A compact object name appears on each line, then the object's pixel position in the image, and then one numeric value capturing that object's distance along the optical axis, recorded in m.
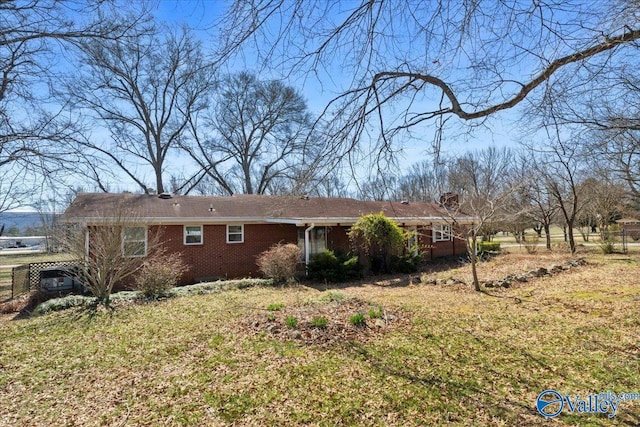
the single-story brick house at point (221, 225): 13.05
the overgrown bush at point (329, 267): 13.54
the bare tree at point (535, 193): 20.80
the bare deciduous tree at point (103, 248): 9.34
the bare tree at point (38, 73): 5.35
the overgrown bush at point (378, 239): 14.16
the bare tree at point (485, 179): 11.02
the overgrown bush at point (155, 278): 10.34
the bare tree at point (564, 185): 20.06
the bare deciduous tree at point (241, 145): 27.02
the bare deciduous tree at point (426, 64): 3.13
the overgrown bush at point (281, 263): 12.54
